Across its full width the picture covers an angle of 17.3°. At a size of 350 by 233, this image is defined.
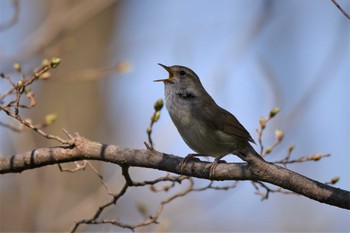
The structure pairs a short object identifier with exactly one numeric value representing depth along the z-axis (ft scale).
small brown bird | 31.35
